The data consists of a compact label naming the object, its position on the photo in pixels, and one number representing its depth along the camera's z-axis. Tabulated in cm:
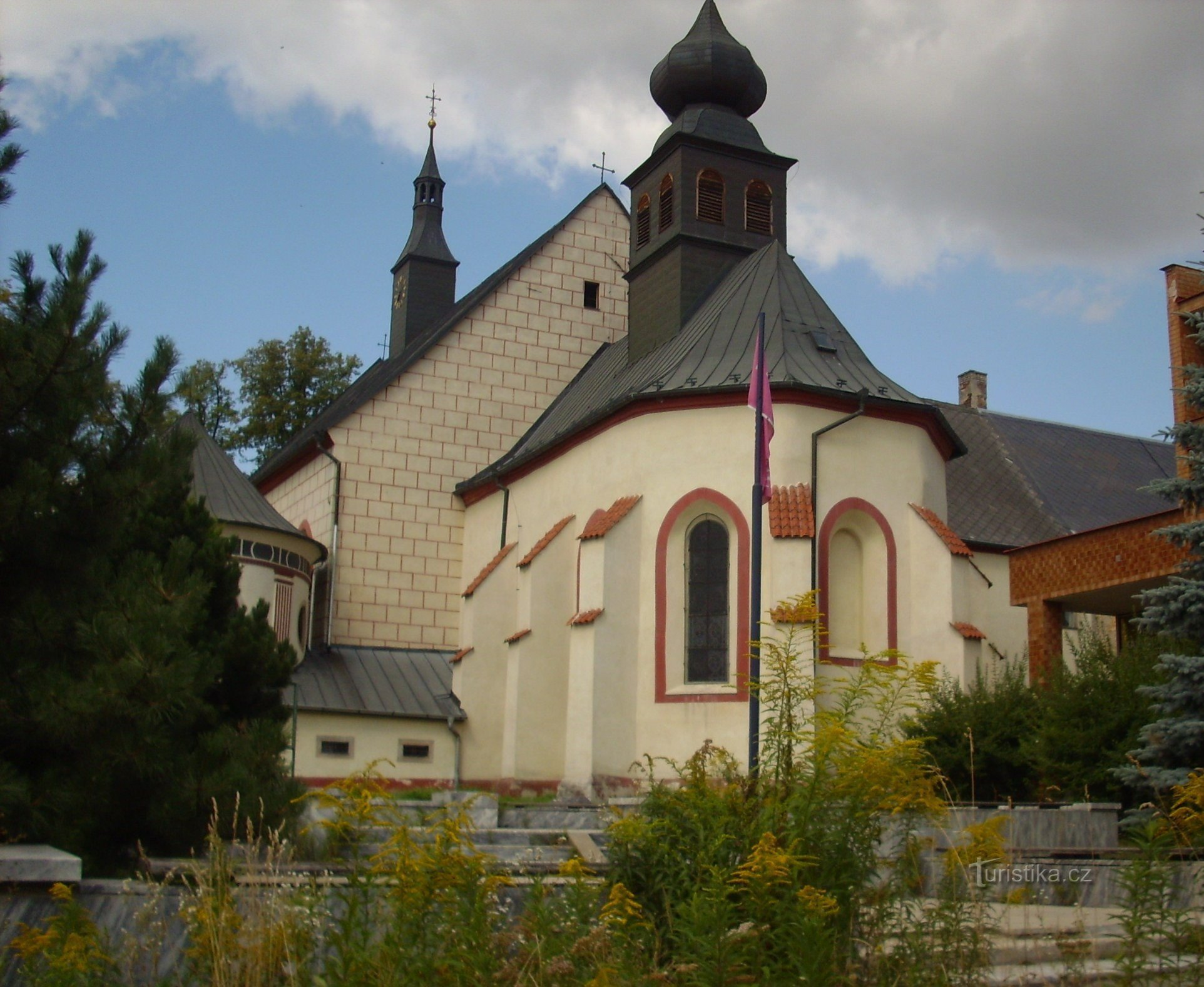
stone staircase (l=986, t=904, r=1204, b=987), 582
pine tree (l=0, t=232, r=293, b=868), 789
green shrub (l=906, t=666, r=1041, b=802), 1617
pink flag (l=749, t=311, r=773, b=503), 1638
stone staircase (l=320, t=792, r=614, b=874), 820
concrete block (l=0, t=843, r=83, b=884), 671
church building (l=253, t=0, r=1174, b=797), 2098
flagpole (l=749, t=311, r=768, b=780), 1329
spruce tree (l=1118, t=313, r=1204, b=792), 1320
